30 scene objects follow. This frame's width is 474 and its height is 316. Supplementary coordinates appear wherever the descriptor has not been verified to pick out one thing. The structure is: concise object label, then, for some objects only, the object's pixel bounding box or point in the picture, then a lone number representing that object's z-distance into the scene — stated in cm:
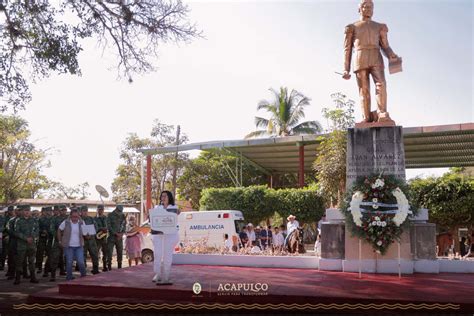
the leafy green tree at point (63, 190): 4998
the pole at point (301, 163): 2464
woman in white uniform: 808
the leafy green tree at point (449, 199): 2056
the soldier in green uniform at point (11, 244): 1231
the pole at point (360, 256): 891
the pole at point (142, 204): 2789
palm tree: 3569
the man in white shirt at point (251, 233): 1752
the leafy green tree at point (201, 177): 3719
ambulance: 1850
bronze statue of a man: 1042
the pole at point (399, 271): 875
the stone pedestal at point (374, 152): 995
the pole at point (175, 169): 3101
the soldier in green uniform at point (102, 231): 1383
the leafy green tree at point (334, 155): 2184
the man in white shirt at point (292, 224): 1459
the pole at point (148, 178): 2588
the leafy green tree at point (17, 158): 3303
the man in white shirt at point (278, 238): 1593
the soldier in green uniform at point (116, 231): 1390
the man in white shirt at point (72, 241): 1115
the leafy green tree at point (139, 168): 3609
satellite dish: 1870
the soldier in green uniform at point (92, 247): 1276
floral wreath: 900
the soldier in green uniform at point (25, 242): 1170
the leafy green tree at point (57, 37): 1166
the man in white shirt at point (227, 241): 1636
